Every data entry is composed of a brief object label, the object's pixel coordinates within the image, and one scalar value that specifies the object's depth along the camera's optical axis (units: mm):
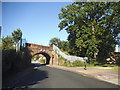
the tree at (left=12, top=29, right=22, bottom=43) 69725
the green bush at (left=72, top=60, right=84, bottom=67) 26306
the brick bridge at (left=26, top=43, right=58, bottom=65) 31484
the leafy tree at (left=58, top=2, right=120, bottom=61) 23734
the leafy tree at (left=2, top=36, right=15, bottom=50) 21953
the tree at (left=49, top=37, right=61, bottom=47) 88925
